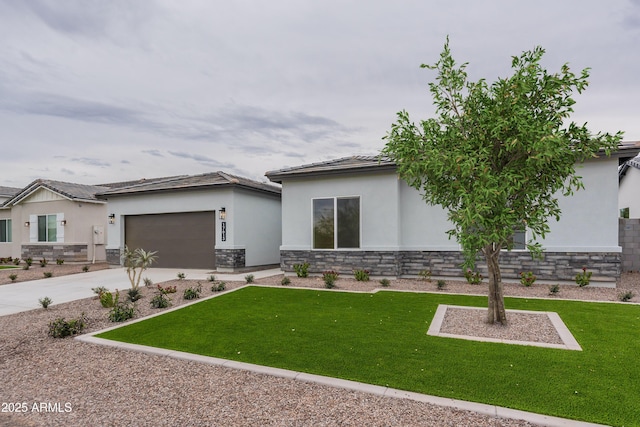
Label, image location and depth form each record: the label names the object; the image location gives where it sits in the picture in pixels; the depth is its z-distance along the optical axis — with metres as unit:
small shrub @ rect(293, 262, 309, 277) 10.95
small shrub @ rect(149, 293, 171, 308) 7.25
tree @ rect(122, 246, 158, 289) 8.38
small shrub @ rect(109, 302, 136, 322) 6.32
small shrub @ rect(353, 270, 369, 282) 10.07
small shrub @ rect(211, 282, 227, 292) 8.85
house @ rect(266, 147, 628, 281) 8.67
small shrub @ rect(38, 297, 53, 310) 7.41
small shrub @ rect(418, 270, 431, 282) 10.03
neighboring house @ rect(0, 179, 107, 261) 17.33
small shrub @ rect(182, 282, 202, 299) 7.98
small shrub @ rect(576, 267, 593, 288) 8.57
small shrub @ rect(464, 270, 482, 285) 9.34
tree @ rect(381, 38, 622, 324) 4.68
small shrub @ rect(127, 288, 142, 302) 7.79
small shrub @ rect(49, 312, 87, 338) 5.43
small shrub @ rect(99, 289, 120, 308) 7.38
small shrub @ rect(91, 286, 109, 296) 8.15
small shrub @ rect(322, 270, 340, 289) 9.01
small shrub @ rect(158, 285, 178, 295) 8.45
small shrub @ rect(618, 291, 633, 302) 7.06
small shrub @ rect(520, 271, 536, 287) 8.80
